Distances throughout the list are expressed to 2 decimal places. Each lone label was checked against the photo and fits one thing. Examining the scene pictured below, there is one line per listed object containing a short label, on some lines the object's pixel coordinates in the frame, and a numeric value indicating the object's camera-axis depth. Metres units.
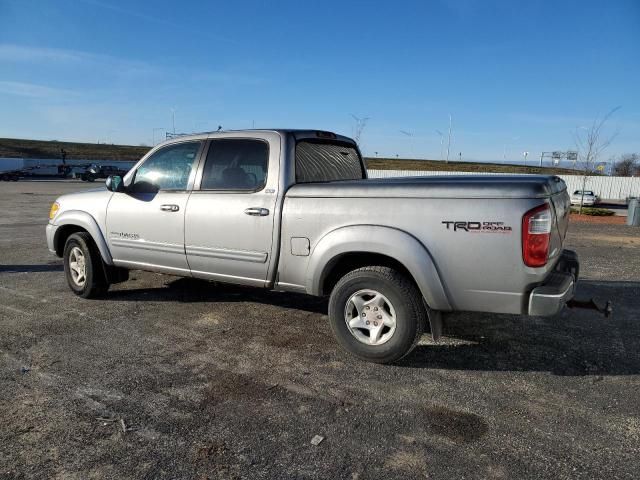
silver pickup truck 3.33
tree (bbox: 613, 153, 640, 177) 71.21
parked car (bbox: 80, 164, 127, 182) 43.72
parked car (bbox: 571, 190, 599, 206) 32.78
